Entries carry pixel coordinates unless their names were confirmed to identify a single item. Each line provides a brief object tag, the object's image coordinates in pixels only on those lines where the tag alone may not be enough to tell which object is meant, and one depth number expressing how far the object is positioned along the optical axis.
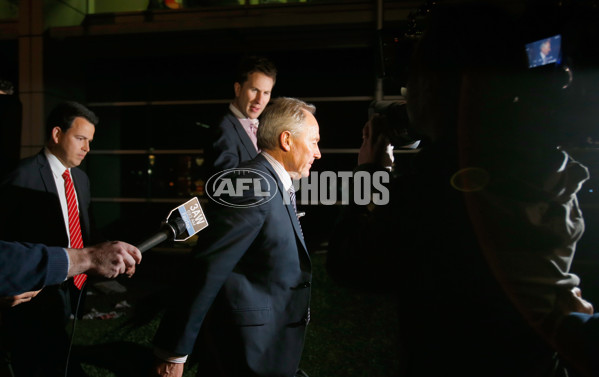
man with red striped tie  2.10
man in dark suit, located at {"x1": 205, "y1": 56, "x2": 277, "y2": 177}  2.43
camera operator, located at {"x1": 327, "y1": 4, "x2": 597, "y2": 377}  0.88
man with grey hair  1.50
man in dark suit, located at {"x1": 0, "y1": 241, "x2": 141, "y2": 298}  1.29
